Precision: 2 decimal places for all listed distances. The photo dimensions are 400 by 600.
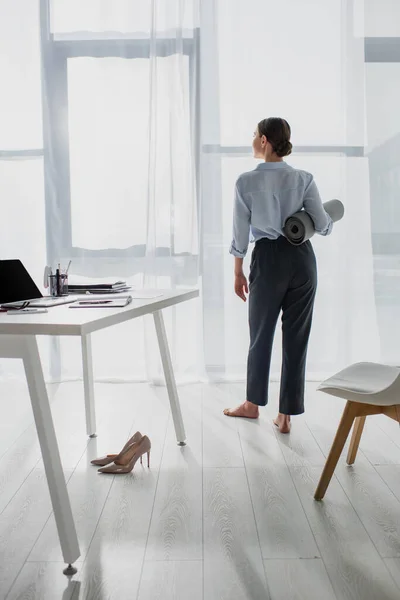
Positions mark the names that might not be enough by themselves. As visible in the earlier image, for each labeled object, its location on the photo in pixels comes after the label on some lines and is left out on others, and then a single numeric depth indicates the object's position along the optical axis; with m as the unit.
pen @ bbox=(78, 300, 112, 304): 2.10
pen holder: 2.45
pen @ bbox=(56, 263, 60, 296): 2.44
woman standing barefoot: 2.80
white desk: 1.54
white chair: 1.84
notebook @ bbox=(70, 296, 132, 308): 1.98
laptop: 2.17
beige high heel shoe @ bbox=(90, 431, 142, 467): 2.42
